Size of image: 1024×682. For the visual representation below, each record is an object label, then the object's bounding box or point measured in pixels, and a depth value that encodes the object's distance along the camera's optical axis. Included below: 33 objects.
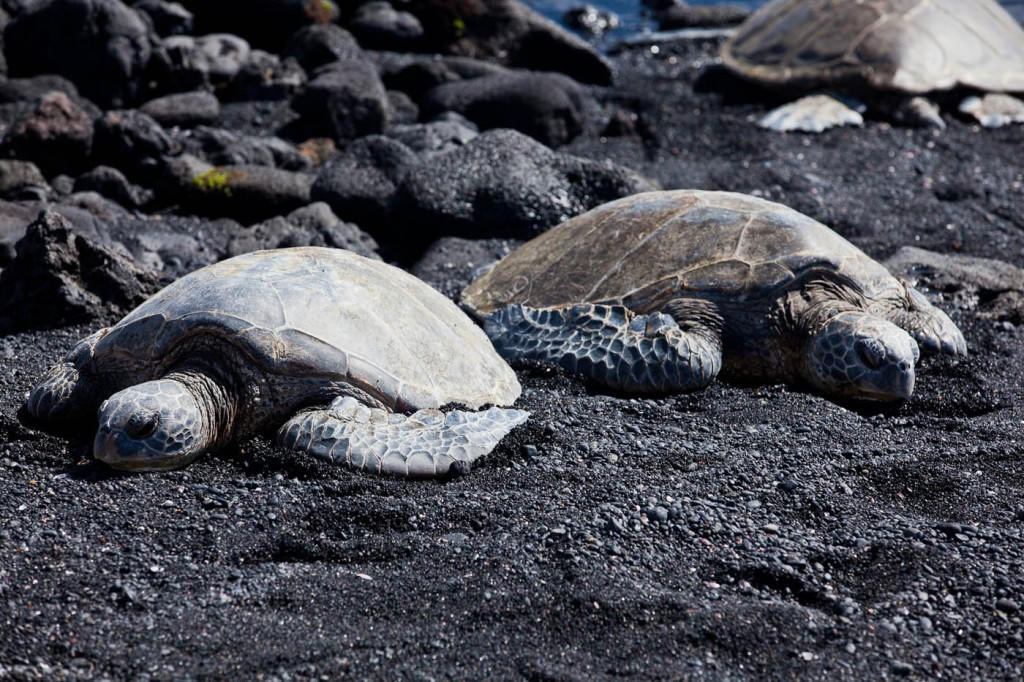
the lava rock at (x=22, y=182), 15.37
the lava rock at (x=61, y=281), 9.93
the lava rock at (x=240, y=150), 17.41
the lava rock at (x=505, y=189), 14.18
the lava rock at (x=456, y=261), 12.45
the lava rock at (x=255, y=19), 25.44
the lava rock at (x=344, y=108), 19.31
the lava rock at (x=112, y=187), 15.91
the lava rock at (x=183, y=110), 19.64
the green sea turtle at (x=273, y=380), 7.18
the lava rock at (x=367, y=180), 15.03
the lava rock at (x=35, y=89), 19.87
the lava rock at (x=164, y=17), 24.41
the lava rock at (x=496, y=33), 25.77
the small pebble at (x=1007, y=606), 5.87
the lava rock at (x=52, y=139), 16.64
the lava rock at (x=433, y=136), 17.58
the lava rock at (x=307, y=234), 13.57
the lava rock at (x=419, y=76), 22.53
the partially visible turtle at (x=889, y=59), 20.37
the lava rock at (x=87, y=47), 20.52
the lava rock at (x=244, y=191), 15.42
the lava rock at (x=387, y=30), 26.53
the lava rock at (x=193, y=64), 21.31
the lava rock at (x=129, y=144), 16.95
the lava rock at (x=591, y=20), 36.72
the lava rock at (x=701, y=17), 33.87
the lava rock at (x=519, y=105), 19.19
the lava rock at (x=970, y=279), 11.37
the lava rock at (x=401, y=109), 20.67
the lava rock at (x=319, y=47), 23.95
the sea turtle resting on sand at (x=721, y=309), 9.00
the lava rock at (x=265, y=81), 21.75
